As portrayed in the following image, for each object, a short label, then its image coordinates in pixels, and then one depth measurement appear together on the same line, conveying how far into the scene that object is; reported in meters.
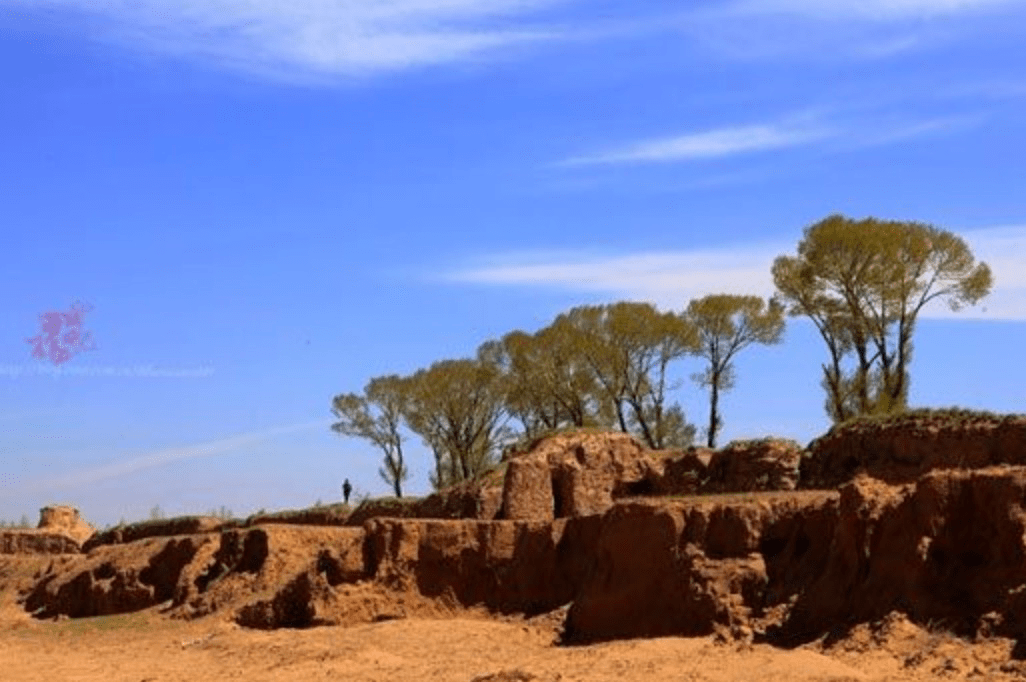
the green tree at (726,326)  60.00
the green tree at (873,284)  52.75
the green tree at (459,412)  70.00
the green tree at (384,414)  72.94
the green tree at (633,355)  62.00
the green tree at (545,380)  65.06
